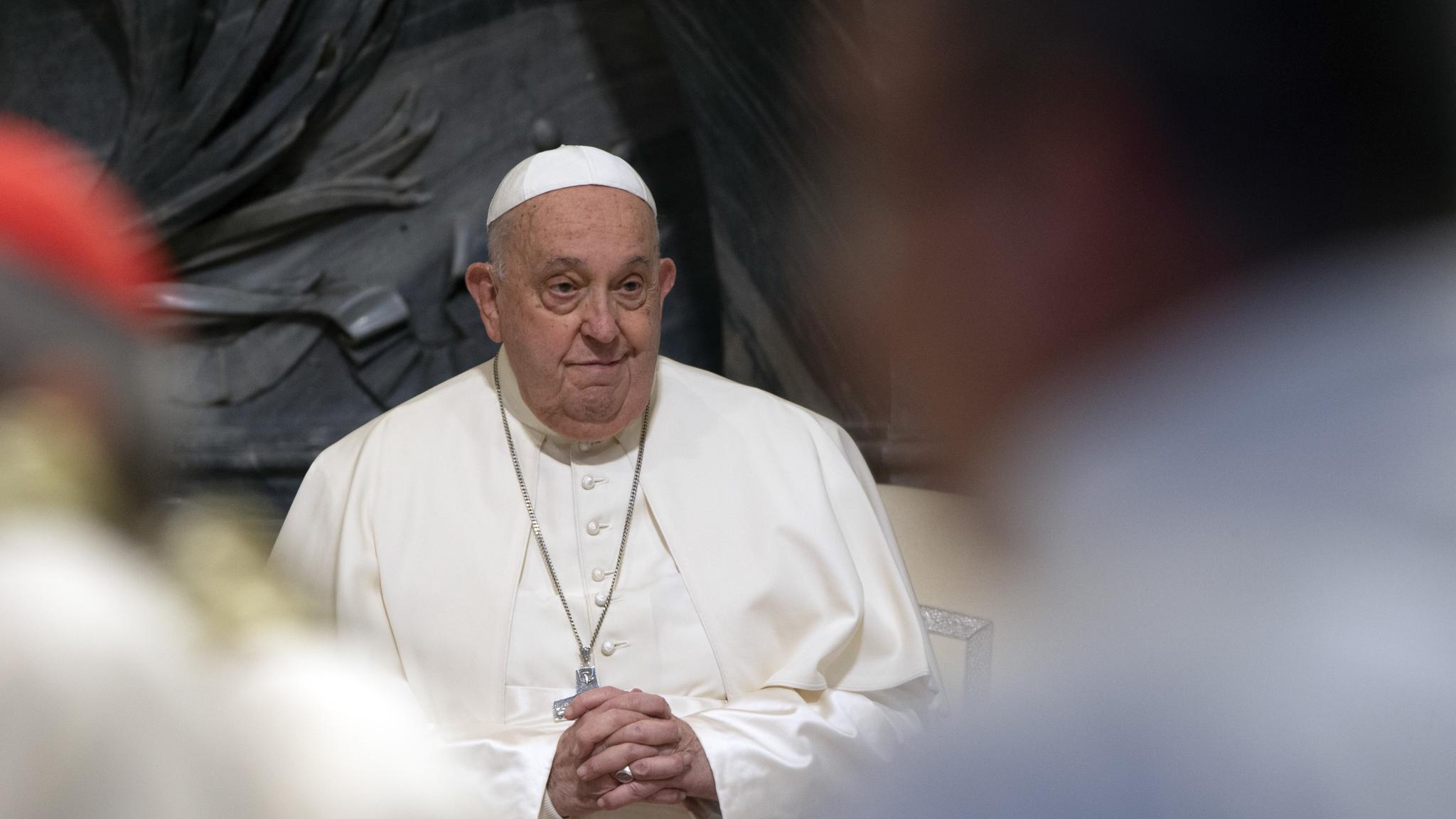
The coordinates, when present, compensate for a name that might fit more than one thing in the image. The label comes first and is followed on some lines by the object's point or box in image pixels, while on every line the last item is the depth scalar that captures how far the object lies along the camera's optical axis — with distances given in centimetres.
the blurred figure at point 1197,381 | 734
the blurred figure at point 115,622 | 465
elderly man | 818
